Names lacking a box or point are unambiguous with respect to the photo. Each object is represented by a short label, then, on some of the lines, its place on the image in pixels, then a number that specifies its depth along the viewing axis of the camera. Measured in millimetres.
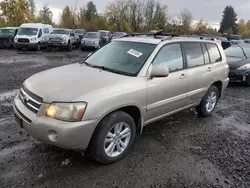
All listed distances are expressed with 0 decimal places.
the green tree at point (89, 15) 37945
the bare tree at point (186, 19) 40714
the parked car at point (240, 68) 6749
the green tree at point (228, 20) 52802
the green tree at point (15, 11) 23855
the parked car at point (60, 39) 15140
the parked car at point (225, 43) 14570
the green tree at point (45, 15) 42049
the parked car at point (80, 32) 21252
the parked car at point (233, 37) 25486
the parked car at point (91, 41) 16266
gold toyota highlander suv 2251
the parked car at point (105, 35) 18630
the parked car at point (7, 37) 16105
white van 14548
